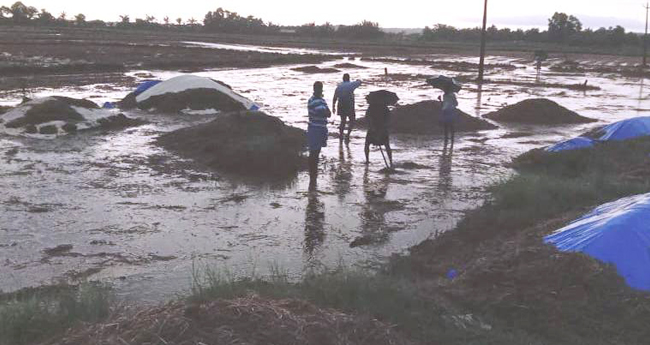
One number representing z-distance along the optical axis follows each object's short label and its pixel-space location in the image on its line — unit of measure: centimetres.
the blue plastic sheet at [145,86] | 1955
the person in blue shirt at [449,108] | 1241
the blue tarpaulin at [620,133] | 1141
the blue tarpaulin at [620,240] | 470
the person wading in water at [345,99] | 1212
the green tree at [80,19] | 10898
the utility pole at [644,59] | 4770
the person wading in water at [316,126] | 905
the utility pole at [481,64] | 3297
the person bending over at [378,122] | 1034
